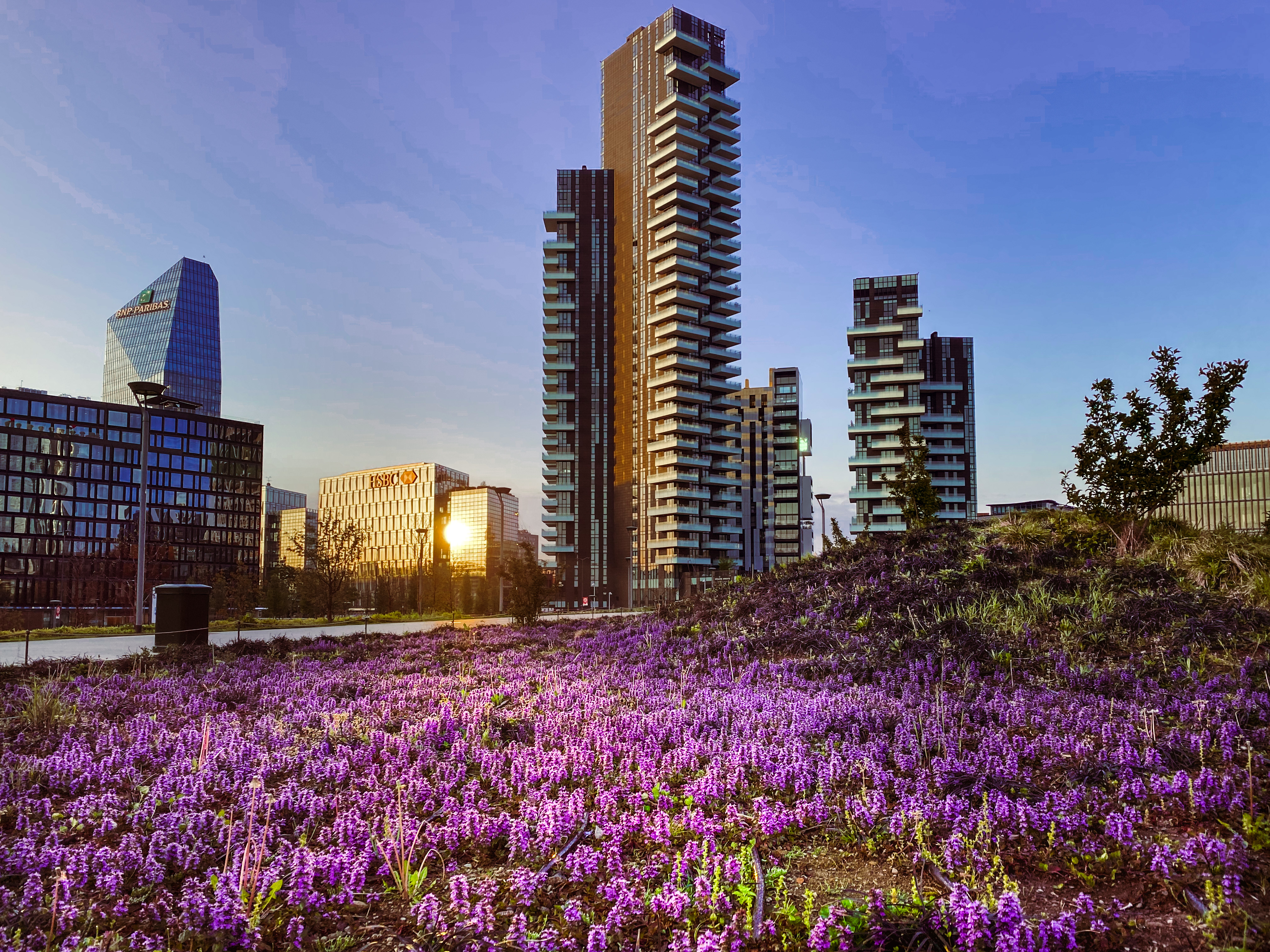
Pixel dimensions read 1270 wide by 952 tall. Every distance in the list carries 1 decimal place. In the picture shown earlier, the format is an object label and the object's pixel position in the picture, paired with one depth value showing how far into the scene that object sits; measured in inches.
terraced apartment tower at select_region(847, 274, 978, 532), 4259.4
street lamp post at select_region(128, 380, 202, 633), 1184.8
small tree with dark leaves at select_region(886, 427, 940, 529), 1272.1
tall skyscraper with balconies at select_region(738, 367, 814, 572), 5851.4
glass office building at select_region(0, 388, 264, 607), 4648.1
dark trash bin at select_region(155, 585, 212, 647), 676.7
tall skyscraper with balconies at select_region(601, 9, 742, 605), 4286.4
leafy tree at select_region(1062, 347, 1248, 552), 758.5
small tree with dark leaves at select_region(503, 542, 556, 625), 1010.7
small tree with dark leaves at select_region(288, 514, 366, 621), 1876.2
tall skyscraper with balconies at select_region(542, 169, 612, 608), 4394.7
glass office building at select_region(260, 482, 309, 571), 6830.7
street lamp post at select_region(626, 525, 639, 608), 4306.1
